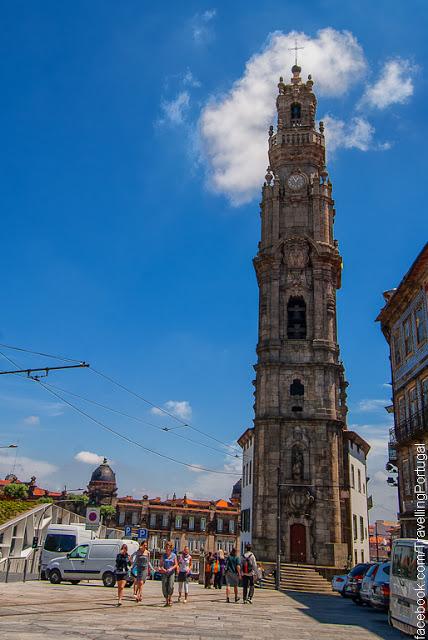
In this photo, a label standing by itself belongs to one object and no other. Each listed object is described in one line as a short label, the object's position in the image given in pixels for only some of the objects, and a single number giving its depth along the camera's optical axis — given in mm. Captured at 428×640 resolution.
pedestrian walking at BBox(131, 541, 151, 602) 18094
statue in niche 44000
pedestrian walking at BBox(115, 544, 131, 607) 16859
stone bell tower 42812
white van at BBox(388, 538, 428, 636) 12055
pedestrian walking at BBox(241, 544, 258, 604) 18281
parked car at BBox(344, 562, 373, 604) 23781
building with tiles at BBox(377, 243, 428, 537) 26703
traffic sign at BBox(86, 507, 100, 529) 28984
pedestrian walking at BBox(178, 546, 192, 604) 18570
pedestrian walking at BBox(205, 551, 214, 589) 28369
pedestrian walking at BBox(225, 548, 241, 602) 18719
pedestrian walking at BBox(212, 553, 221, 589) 27719
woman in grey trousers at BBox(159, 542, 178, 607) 17219
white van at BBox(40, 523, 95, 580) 28812
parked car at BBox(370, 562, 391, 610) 18248
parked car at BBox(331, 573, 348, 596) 28622
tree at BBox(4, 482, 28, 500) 102625
